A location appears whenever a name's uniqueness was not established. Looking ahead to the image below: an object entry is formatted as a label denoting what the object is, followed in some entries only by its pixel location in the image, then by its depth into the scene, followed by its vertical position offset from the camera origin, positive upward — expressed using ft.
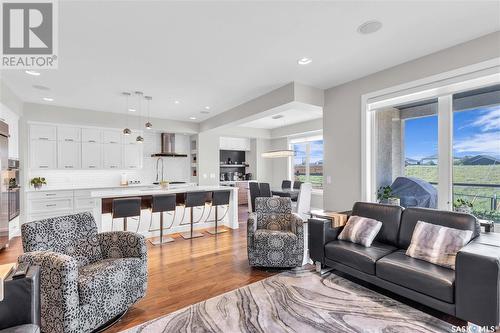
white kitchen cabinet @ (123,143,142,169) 21.70 +0.89
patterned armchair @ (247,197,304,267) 10.31 -3.37
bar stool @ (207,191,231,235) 16.66 -2.36
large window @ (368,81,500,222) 9.53 +0.59
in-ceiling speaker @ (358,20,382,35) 7.95 +4.62
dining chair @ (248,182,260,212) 21.43 -2.24
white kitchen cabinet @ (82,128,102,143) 19.81 +2.55
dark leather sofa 6.10 -3.10
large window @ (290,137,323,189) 25.44 +0.51
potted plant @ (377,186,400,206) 11.39 -1.54
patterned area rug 6.75 -4.49
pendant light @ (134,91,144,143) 15.20 +4.53
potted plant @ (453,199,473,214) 9.18 -1.57
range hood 23.70 +2.10
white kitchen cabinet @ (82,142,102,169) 19.90 +0.89
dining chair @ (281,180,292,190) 24.45 -1.97
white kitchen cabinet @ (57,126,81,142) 18.83 +2.54
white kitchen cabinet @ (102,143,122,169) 20.74 +0.85
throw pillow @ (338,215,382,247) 9.39 -2.58
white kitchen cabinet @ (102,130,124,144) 20.66 +2.55
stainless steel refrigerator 12.31 -0.96
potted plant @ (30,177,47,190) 17.80 -1.17
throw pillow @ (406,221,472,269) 7.36 -2.46
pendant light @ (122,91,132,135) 15.15 +4.51
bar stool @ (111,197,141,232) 12.86 -2.24
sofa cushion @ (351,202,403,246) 9.53 -2.14
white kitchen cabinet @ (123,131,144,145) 21.61 +2.52
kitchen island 13.87 -3.28
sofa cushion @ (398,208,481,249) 7.81 -1.90
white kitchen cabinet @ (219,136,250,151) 29.66 +2.75
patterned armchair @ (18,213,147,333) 5.83 -2.92
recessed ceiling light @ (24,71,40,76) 11.75 +4.53
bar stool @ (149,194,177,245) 14.28 -2.33
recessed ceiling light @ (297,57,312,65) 10.57 +4.60
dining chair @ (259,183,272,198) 20.89 -2.11
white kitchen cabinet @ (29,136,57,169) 17.93 +0.89
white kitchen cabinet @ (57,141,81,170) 18.90 +0.87
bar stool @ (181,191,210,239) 15.64 -2.32
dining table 20.47 -2.34
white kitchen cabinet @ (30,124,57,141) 17.89 +2.54
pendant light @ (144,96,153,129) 16.00 +4.50
